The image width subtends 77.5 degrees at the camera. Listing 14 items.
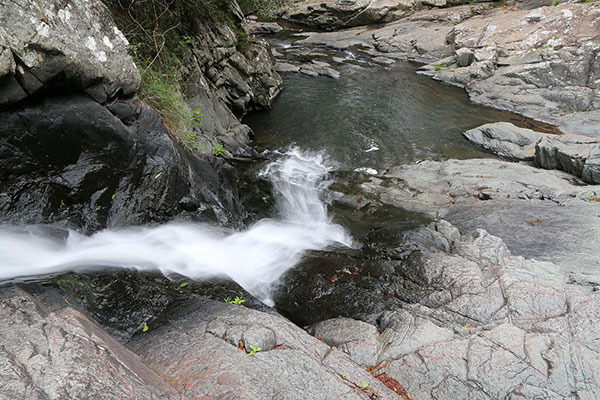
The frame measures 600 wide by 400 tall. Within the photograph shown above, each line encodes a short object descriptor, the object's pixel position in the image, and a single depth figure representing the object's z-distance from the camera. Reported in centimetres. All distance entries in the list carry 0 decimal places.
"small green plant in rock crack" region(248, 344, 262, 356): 354
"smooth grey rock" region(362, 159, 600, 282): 655
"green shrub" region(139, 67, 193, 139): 721
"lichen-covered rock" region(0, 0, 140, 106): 433
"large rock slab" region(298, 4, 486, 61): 2395
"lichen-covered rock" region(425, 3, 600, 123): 1568
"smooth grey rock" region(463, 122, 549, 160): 1199
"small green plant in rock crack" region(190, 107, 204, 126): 918
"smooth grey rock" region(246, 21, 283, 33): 3019
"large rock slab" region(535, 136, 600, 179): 984
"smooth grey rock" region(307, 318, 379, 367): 433
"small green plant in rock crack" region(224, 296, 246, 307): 469
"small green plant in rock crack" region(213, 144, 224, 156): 987
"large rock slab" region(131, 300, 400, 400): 314
